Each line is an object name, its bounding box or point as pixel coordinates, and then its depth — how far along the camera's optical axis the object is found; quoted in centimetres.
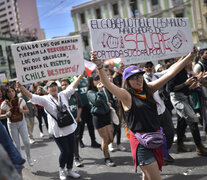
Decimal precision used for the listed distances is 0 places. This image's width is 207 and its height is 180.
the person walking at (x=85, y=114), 476
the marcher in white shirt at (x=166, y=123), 301
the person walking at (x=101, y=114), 362
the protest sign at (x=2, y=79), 1511
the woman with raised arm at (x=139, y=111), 207
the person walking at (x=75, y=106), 412
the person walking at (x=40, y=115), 624
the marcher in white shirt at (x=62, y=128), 318
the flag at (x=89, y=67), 699
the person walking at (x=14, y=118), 388
